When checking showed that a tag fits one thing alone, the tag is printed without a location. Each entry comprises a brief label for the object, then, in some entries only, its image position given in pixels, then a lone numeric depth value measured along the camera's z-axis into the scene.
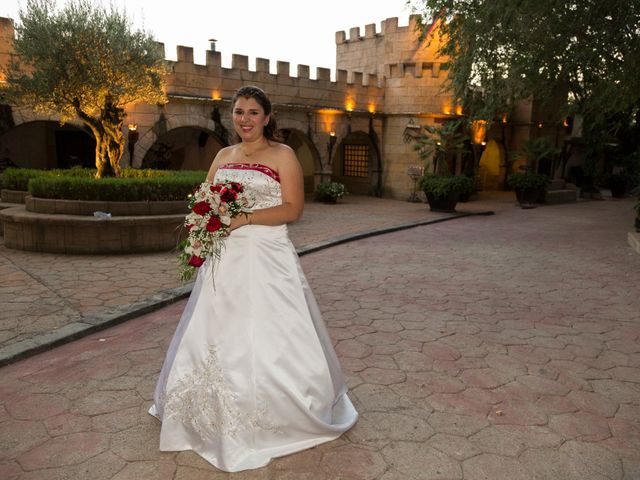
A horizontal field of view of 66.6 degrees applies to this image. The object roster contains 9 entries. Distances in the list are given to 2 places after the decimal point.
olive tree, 9.09
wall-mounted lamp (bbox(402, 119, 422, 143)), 20.58
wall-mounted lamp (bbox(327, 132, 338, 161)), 20.08
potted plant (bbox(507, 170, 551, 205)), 19.38
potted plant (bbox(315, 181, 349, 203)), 18.83
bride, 2.92
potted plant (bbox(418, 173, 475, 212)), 16.16
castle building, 15.63
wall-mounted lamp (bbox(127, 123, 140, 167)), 14.49
